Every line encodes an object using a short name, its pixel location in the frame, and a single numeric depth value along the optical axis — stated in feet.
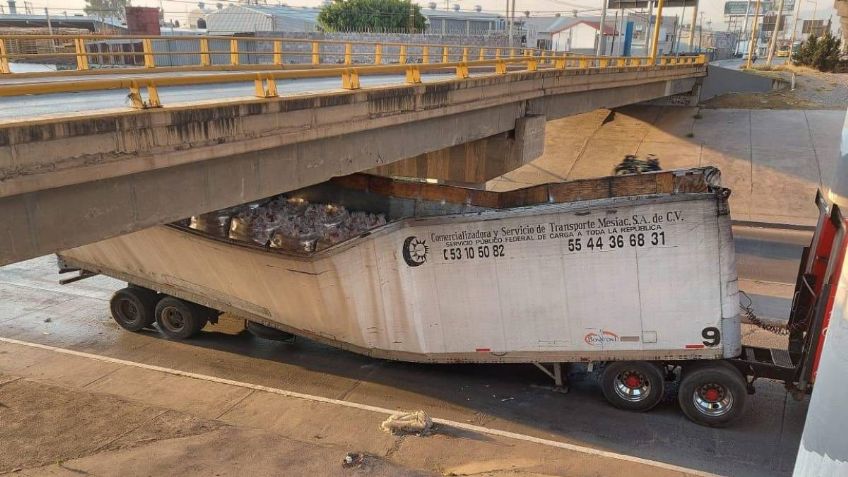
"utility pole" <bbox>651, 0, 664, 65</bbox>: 85.01
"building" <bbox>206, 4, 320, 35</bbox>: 261.24
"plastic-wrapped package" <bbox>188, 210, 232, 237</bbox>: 37.29
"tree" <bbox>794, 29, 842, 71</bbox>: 144.46
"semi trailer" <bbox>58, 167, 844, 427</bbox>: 26.48
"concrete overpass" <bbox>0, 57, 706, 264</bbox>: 18.06
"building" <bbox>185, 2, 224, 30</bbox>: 496.88
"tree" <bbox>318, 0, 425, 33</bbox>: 222.07
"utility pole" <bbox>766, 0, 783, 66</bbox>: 152.90
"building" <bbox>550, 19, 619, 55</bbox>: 298.97
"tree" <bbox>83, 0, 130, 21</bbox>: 402.31
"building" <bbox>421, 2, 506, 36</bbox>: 336.49
